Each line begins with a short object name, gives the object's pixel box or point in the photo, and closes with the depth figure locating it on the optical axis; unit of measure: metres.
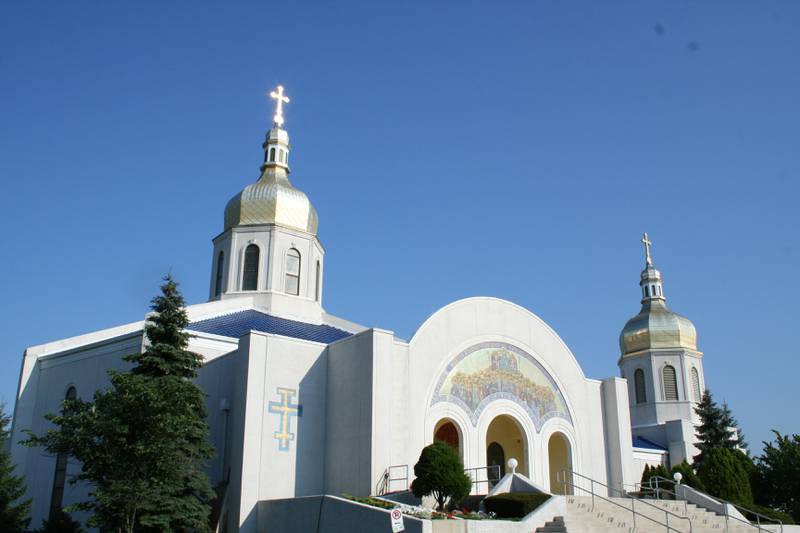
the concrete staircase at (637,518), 19.12
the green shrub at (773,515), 24.73
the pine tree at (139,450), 17.19
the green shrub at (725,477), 28.36
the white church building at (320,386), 21.30
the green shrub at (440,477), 18.81
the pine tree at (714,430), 33.44
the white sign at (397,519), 15.23
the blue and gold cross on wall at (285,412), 21.61
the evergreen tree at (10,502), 21.66
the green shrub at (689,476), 28.67
